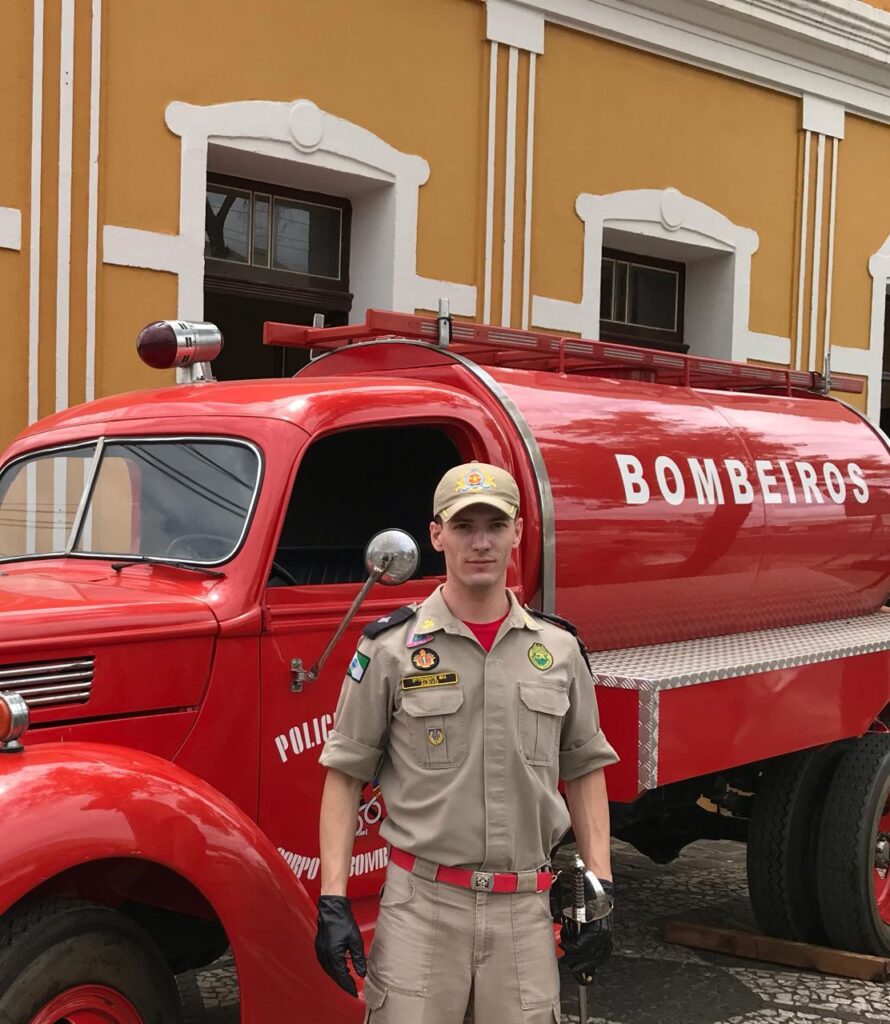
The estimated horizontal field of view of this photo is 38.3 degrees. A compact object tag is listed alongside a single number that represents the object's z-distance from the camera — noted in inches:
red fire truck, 115.0
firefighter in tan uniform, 99.0
